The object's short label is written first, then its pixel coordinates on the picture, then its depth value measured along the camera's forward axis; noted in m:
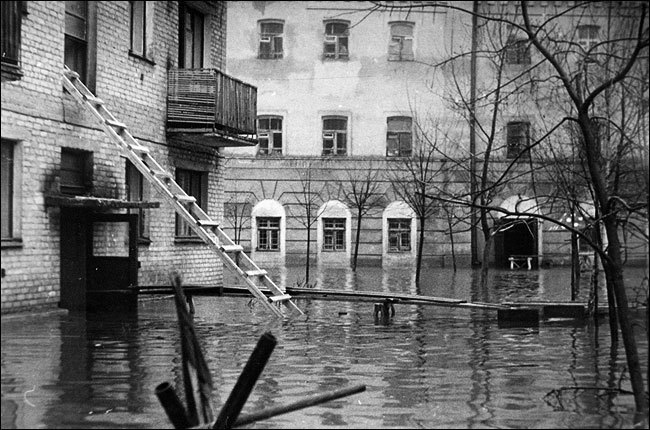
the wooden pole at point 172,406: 5.90
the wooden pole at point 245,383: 6.07
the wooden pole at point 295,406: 6.34
